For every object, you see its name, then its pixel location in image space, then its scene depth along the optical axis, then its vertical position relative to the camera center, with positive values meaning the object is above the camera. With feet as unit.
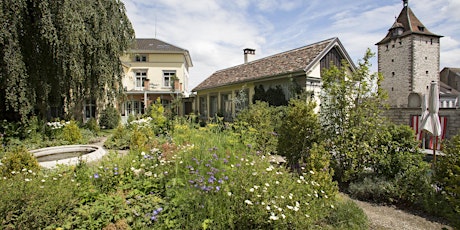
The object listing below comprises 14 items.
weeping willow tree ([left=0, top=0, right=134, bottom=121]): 27.45 +7.58
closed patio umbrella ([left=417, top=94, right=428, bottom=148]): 23.96 +0.58
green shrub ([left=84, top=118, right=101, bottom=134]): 45.02 -3.59
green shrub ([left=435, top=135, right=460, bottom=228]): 12.74 -3.09
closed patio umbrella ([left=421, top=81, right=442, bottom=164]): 18.86 -0.51
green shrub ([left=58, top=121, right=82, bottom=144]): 33.30 -3.73
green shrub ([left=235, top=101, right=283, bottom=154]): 25.01 -1.93
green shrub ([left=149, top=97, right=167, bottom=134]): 34.83 -2.13
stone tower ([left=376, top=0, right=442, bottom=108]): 93.35 +21.19
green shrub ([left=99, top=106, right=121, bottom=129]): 56.59 -2.66
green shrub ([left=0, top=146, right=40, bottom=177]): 14.30 -3.42
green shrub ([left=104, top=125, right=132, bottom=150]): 31.62 -4.38
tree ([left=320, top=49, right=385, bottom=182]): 16.99 -0.68
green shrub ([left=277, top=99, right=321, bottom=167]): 19.10 -1.93
